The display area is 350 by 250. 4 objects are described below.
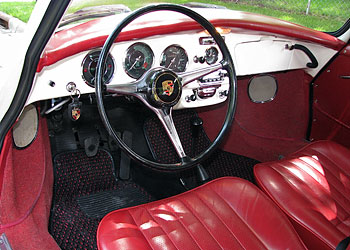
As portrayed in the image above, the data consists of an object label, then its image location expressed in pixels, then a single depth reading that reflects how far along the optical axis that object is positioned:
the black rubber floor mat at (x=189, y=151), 2.34
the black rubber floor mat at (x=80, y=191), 1.71
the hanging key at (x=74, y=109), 1.51
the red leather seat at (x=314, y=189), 1.30
